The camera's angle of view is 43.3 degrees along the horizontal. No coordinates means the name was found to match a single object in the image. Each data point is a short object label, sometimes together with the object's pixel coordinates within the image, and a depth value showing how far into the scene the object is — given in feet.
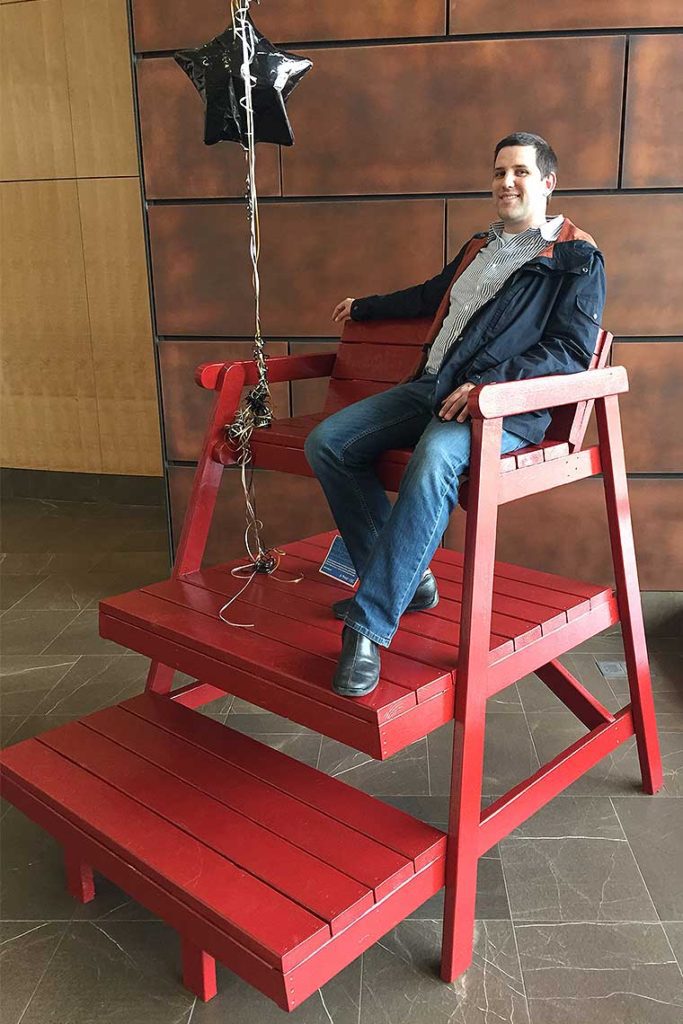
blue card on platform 7.50
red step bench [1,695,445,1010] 4.73
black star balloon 6.84
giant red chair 4.99
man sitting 5.65
